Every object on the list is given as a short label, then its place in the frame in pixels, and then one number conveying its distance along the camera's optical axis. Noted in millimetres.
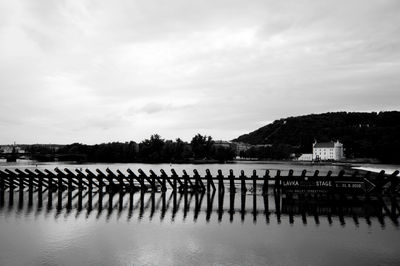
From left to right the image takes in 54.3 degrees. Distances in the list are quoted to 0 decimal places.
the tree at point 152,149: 162500
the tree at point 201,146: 186625
